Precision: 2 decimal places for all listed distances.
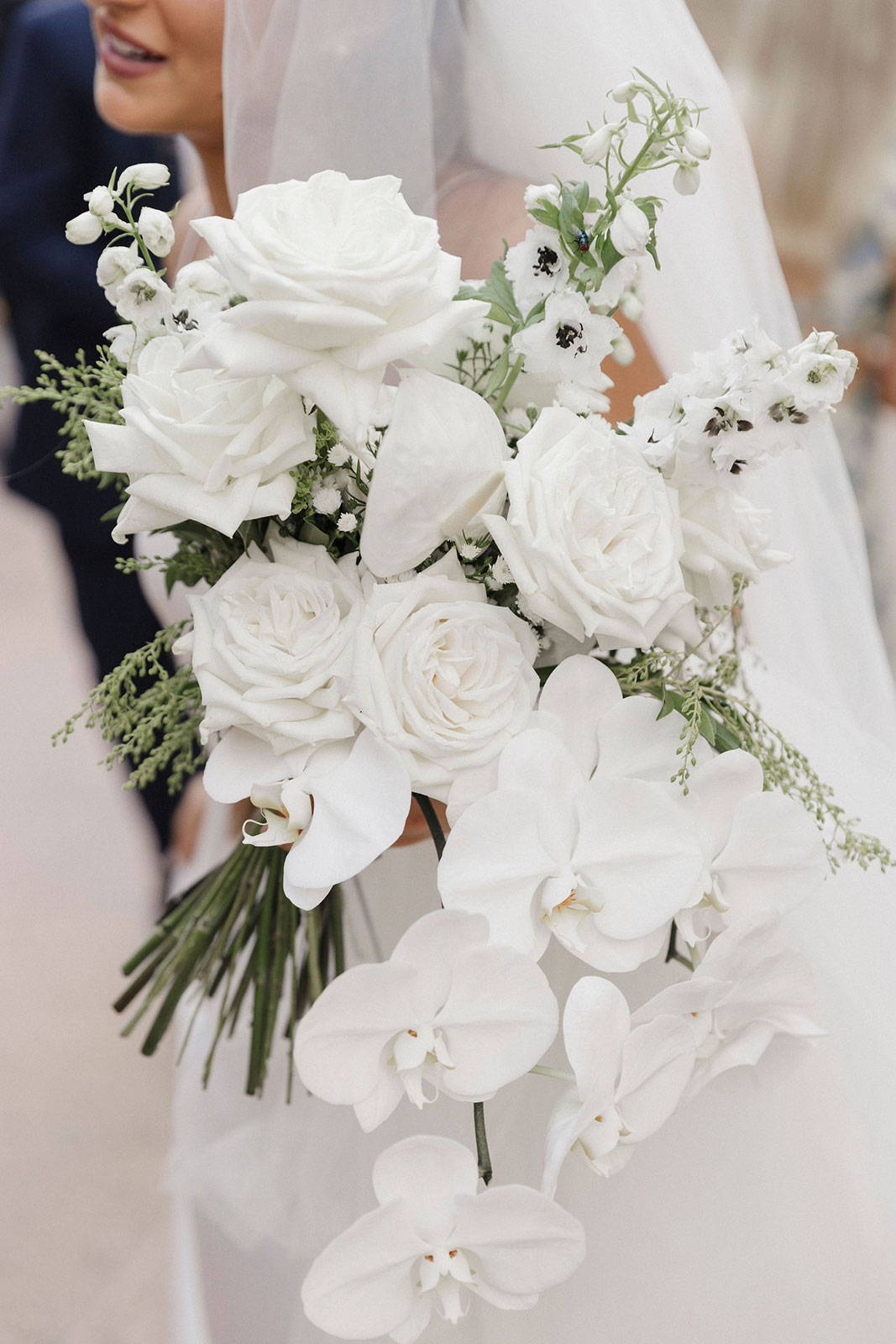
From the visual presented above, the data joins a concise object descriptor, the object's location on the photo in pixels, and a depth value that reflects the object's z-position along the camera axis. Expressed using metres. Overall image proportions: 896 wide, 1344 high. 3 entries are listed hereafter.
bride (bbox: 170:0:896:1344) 0.72
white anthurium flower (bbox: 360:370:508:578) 0.51
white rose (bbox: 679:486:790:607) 0.57
